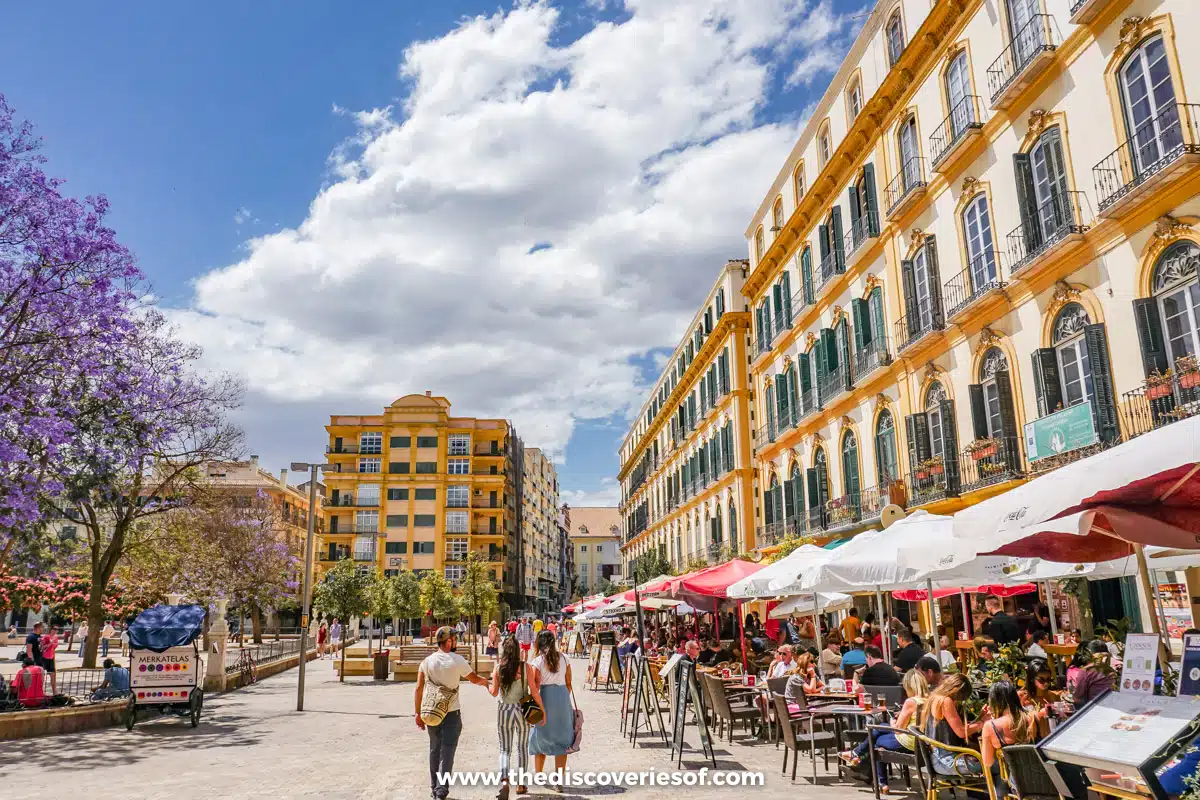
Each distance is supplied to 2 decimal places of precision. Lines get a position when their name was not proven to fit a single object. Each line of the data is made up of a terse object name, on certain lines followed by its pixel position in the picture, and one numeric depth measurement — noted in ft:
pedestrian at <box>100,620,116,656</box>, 141.67
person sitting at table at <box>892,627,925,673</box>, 36.81
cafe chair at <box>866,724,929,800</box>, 23.36
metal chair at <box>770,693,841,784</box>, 29.30
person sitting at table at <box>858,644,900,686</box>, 32.42
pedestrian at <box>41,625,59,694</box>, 54.90
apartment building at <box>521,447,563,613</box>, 302.25
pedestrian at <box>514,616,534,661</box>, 103.01
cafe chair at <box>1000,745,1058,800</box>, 18.19
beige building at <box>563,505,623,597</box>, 406.00
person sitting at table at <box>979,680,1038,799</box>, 19.45
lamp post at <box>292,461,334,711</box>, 58.18
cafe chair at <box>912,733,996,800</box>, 20.80
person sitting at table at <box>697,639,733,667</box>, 56.81
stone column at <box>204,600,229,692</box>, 71.26
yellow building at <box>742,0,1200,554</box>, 43.01
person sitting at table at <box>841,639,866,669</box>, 42.24
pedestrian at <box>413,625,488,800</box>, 26.30
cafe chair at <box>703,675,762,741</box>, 35.32
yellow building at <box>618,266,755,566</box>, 122.93
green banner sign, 46.09
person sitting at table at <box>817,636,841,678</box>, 44.29
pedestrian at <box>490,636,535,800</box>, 27.09
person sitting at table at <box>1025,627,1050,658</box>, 38.69
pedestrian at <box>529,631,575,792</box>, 27.55
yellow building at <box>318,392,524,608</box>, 231.09
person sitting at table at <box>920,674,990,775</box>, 21.79
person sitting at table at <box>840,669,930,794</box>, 25.31
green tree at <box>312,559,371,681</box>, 115.03
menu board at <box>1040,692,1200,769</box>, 14.83
